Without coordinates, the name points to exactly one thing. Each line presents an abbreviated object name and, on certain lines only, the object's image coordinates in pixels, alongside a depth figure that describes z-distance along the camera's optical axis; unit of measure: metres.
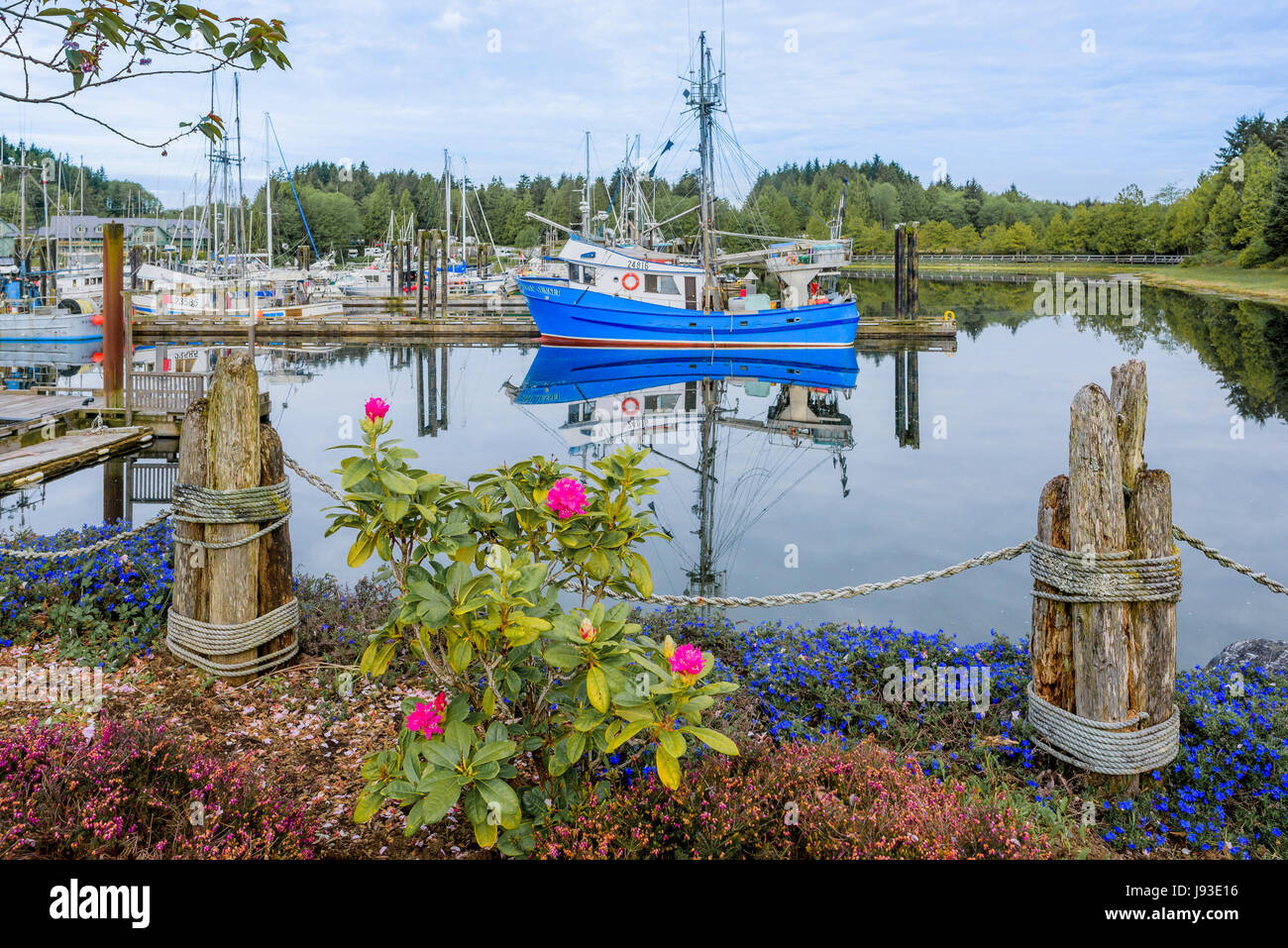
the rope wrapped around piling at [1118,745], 3.96
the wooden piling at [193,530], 4.82
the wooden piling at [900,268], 39.53
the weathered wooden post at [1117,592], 3.93
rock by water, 5.63
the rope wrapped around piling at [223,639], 4.84
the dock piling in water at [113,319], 13.31
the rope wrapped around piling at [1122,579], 3.91
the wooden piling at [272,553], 4.96
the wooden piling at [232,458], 4.80
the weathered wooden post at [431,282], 39.56
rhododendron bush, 2.88
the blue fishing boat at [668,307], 36.03
